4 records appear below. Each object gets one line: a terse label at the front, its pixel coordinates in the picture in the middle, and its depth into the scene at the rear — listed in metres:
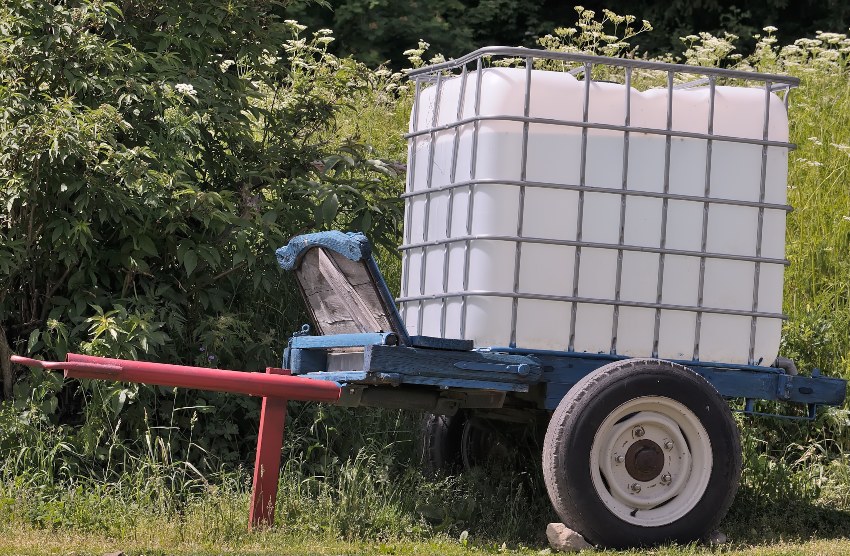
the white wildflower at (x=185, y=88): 12.70
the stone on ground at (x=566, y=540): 10.84
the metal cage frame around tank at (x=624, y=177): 11.22
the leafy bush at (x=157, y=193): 12.40
